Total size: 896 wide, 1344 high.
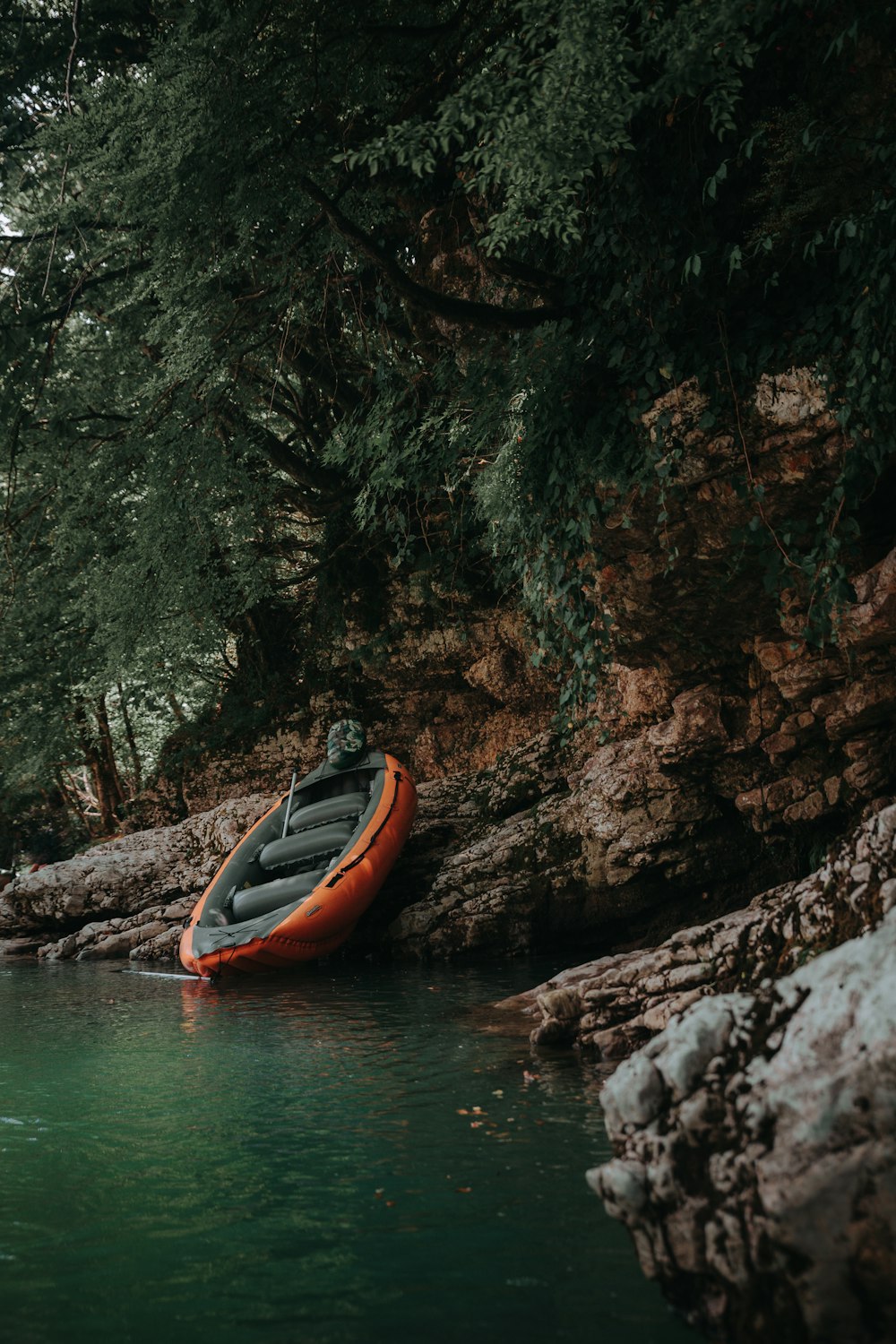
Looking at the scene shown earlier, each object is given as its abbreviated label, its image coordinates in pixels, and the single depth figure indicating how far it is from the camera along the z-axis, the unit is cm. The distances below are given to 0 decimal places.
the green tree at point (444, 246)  525
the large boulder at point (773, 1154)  212
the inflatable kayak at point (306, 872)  894
